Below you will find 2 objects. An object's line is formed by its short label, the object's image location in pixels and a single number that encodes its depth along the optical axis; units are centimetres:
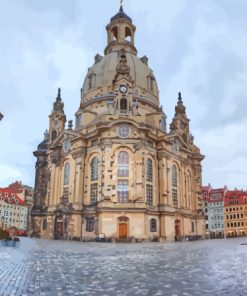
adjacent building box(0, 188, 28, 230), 7867
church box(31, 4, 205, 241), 3964
